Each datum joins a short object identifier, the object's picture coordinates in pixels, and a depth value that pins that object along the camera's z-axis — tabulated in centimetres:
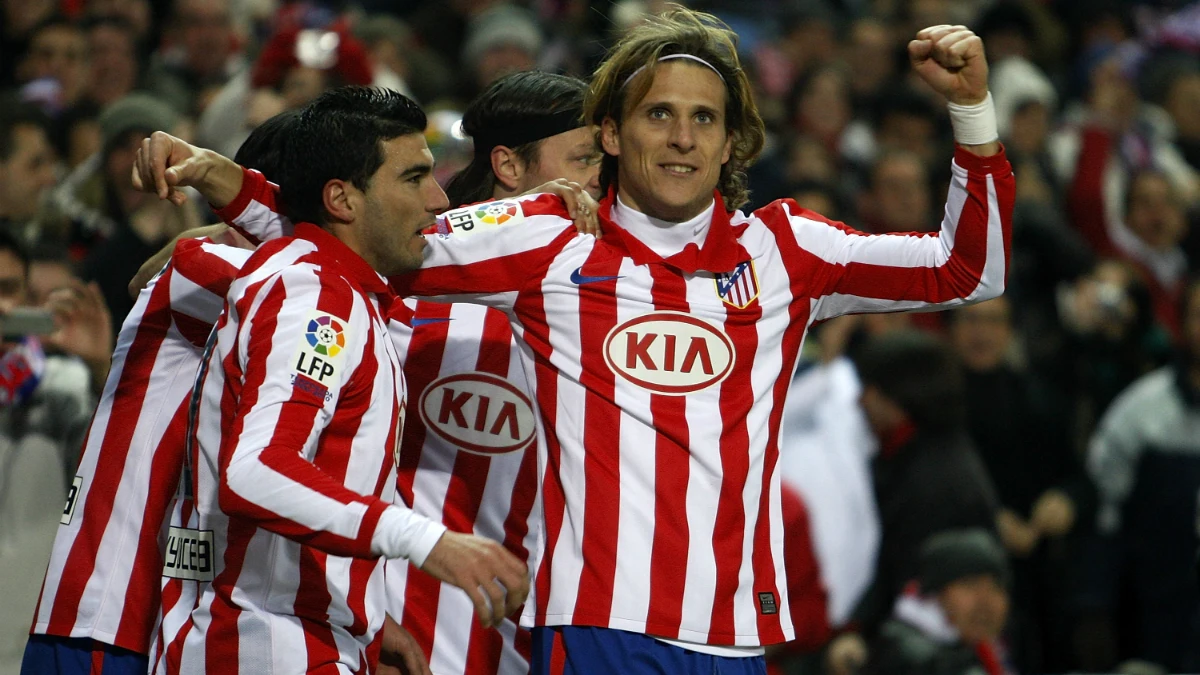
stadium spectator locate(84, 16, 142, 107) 1919
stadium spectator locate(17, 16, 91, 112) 1978
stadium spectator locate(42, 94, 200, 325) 1398
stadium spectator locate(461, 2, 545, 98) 2112
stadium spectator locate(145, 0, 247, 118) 1939
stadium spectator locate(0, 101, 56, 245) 1547
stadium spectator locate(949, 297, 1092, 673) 1686
